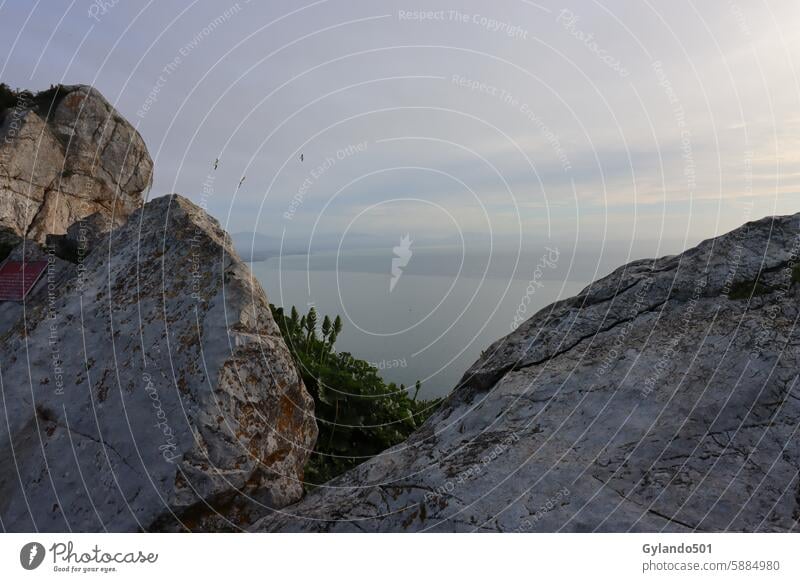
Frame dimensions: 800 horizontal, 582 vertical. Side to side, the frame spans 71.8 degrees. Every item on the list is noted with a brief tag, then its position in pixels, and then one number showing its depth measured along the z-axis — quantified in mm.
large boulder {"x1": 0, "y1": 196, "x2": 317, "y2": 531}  5504
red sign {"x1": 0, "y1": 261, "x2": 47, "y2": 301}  8375
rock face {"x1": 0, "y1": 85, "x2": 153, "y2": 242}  18266
